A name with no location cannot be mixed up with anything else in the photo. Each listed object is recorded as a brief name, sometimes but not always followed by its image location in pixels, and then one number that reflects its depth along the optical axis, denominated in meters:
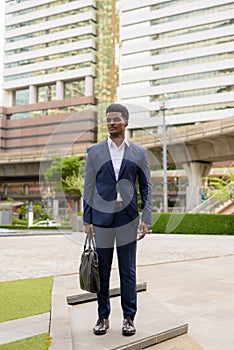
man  4.09
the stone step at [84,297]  5.54
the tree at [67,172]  42.97
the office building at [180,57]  67.44
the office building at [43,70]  87.56
